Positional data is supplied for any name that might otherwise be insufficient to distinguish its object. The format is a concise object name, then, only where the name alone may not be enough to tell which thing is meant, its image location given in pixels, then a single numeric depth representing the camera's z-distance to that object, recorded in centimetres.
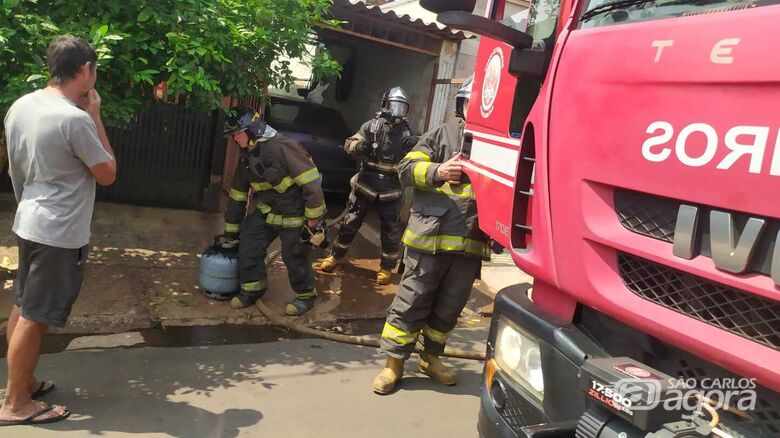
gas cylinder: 446
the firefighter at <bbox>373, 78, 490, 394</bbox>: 325
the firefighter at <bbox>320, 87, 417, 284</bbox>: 563
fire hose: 408
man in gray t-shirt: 250
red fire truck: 131
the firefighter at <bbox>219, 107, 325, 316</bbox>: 423
